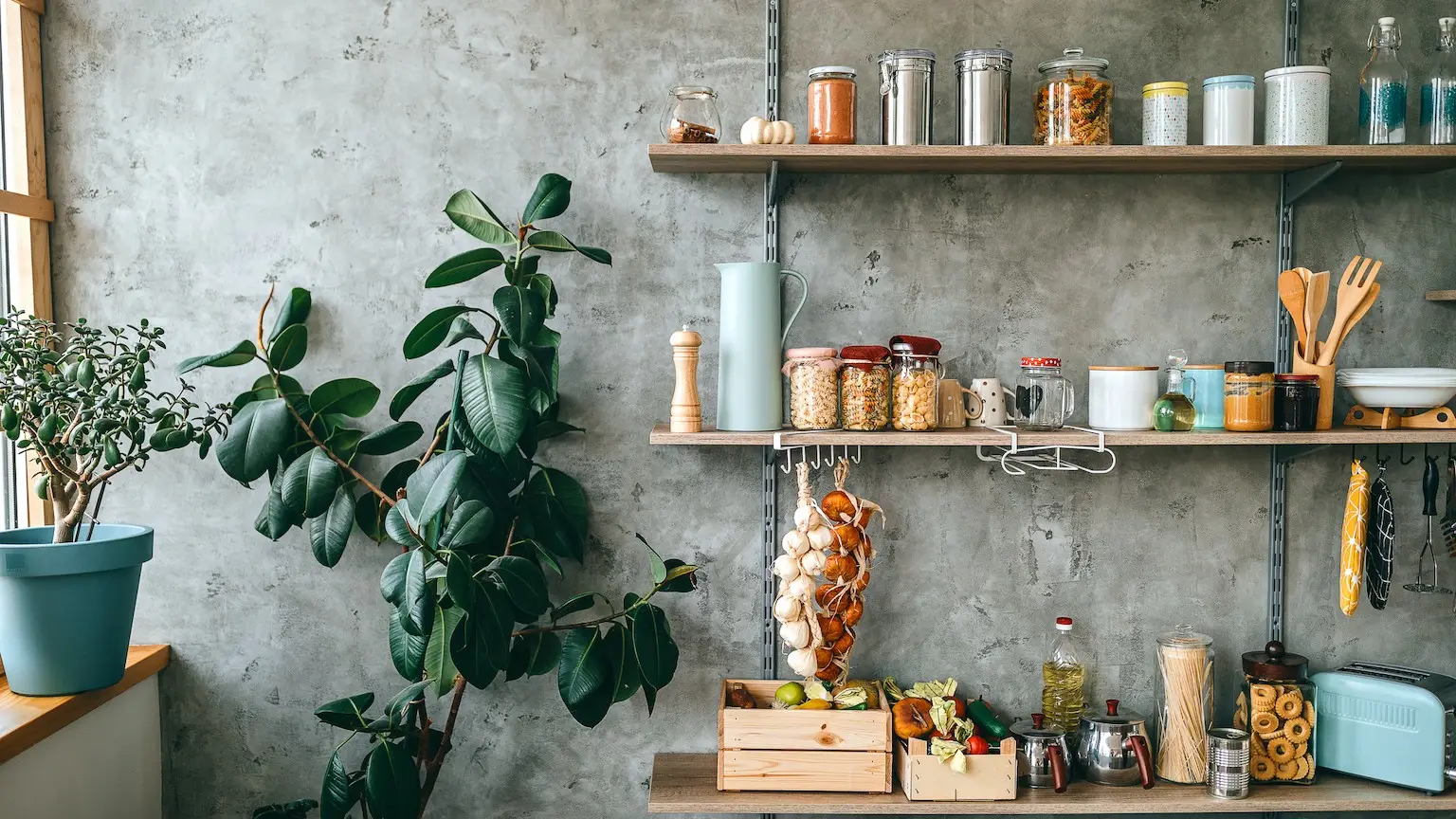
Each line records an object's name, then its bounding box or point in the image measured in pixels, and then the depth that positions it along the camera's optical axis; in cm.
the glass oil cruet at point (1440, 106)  198
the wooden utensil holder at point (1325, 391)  205
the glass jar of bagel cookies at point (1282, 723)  204
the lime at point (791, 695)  200
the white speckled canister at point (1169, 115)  199
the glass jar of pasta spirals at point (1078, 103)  196
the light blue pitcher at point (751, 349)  199
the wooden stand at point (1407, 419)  203
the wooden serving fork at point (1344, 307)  205
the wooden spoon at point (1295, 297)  207
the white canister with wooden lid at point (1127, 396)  202
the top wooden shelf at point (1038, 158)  190
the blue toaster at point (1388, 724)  196
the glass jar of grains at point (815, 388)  196
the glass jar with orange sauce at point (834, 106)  195
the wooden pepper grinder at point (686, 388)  197
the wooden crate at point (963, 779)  193
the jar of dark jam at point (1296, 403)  196
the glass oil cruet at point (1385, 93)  200
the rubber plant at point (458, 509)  179
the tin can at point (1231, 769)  199
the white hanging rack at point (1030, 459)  212
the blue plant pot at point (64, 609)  179
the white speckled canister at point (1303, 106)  197
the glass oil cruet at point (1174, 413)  199
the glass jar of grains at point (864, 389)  196
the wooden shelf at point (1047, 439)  190
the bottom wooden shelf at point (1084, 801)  193
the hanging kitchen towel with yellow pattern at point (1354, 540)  206
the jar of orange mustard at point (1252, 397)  196
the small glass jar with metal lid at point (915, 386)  197
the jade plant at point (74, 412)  177
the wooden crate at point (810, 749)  195
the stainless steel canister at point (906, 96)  196
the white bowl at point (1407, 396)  199
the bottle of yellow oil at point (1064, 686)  215
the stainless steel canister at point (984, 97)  196
